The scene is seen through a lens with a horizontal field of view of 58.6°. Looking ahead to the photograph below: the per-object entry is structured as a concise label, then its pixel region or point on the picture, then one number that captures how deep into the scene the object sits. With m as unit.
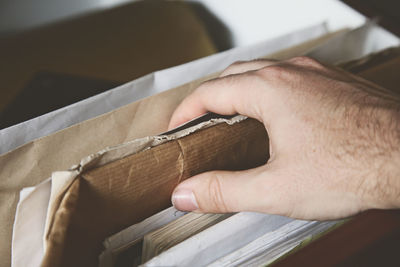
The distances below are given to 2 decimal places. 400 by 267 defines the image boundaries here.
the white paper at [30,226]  0.24
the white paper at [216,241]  0.25
